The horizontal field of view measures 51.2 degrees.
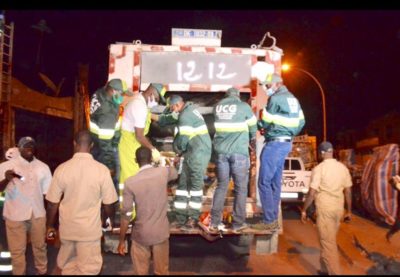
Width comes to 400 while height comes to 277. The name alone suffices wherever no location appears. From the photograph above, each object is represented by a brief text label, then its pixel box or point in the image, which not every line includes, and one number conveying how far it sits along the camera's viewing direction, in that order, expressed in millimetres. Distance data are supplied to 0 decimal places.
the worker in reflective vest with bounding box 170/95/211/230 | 5727
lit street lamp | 16695
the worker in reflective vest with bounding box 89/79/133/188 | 5670
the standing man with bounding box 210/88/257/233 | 5492
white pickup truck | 11617
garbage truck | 5785
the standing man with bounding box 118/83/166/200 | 5570
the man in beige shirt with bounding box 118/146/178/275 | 4234
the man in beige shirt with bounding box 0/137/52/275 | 5062
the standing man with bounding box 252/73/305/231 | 5562
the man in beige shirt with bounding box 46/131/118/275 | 4223
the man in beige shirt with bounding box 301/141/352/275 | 5316
